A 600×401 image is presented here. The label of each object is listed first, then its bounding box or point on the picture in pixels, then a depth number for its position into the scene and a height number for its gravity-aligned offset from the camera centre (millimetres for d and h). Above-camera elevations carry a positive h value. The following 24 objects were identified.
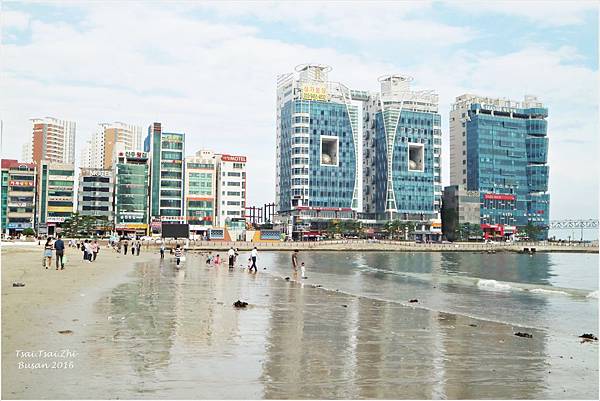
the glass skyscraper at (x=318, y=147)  172750 +25974
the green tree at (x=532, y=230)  185625 -753
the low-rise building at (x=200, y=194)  146500 +8566
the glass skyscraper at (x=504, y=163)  188500 +23141
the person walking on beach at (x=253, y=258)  45925 -2787
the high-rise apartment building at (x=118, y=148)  146925 +22235
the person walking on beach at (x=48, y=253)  36500 -1984
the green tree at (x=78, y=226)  126438 -429
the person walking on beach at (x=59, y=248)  35562 -1589
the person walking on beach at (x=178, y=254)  49781 -2848
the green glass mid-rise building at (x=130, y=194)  141625 +8112
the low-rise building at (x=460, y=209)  179875 +6195
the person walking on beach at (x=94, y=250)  51694 -2573
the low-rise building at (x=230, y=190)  147750 +9867
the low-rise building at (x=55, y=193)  137875 +7998
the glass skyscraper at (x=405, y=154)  178250 +24695
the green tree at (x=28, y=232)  127625 -1953
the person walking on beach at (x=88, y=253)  48656 -2636
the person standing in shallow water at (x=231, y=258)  51000 -3105
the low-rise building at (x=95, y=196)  140000 +7378
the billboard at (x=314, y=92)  175375 +43904
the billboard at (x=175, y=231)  121125 -1350
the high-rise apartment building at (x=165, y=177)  144375 +13008
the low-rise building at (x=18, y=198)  138125 +6718
